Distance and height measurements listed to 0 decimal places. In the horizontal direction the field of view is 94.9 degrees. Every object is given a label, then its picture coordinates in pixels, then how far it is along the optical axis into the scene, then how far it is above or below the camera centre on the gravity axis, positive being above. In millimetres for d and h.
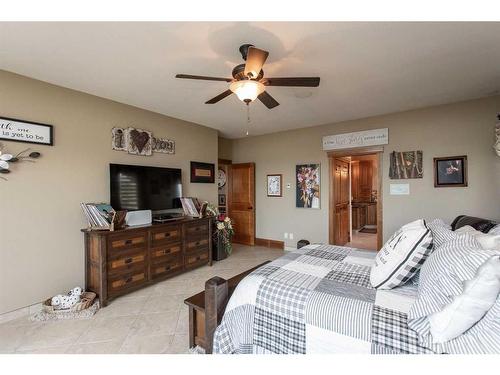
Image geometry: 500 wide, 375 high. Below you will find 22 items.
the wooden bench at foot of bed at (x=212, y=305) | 1490 -768
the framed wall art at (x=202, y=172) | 4051 +338
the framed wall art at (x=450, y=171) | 3107 +231
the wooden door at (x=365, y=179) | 7207 +312
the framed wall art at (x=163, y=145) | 3479 +714
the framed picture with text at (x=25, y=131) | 2210 +621
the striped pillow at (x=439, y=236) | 1370 -300
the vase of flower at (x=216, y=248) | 4020 -1006
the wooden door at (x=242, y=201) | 5121 -243
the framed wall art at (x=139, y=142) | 3176 +708
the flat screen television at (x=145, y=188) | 2946 +47
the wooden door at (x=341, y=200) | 4293 -224
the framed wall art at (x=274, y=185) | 4789 +103
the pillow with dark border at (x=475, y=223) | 1992 -340
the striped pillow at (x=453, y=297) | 880 -479
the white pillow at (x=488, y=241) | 1155 -280
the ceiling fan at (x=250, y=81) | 1734 +852
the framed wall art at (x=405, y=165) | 3408 +359
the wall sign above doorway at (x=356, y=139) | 3668 +845
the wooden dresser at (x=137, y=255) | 2512 -797
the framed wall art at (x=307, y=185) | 4324 +85
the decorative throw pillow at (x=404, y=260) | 1283 -407
